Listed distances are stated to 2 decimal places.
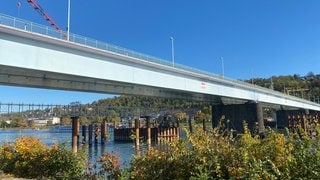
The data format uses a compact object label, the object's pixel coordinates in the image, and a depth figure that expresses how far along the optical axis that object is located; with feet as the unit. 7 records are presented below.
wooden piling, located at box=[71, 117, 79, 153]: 145.79
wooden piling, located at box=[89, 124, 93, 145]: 248.22
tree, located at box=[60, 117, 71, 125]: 369.83
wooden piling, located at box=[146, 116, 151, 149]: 213.05
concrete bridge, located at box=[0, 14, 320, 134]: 77.77
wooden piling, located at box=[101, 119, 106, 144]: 252.67
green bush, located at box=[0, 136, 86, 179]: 40.07
